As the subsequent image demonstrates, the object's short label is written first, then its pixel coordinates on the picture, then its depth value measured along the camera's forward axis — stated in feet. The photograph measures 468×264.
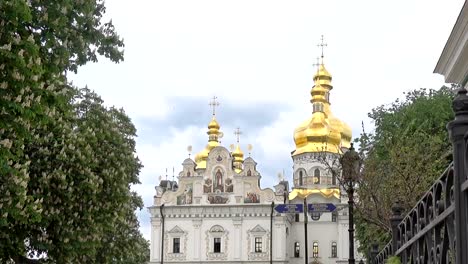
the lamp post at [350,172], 59.82
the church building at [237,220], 224.12
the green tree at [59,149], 31.94
